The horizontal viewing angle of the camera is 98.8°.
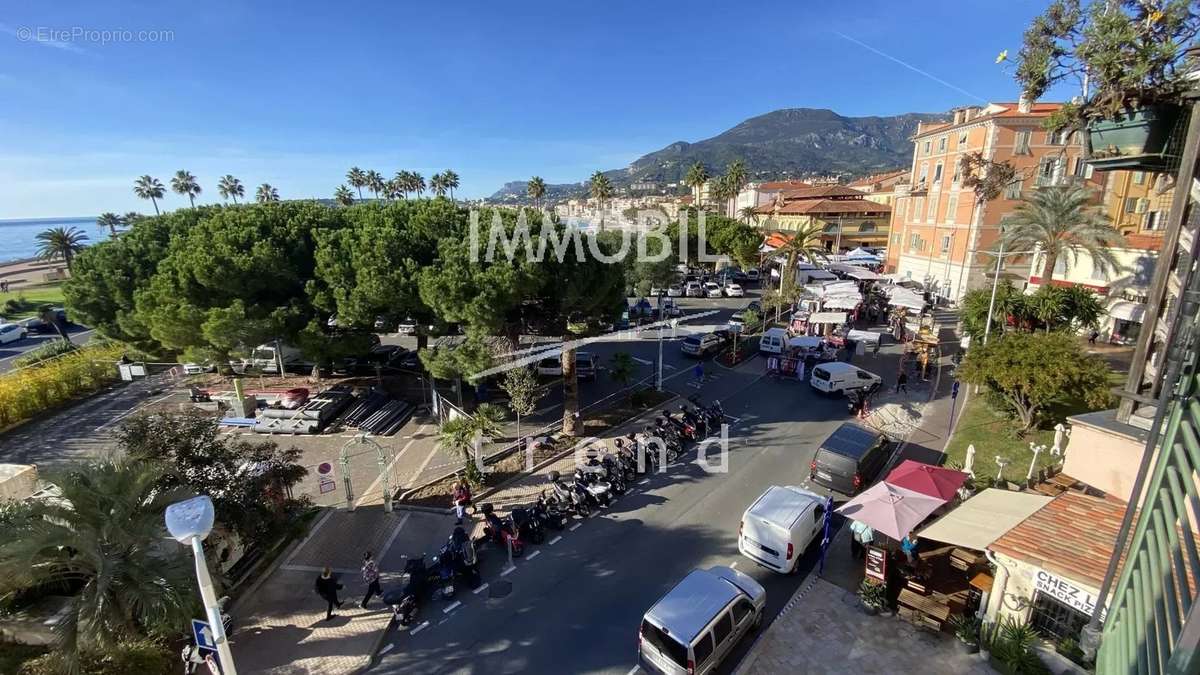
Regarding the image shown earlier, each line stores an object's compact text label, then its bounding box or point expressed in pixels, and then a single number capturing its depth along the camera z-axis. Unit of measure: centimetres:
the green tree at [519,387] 1617
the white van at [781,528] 1066
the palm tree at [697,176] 6725
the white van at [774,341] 2598
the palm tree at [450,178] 8931
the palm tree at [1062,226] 2338
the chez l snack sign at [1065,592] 718
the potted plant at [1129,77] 477
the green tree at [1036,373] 1438
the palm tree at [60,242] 4447
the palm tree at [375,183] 8481
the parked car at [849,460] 1331
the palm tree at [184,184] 7350
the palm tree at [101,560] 708
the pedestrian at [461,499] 1270
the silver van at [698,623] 805
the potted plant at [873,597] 957
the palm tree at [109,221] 6077
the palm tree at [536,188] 6731
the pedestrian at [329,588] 991
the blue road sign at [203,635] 602
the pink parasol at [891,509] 990
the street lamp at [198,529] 522
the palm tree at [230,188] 7912
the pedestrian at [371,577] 1027
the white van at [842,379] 2083
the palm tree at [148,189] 7100
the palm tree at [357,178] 8294
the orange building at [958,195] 3425
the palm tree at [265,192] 8212
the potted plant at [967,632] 854
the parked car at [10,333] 3334
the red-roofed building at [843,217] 5981
